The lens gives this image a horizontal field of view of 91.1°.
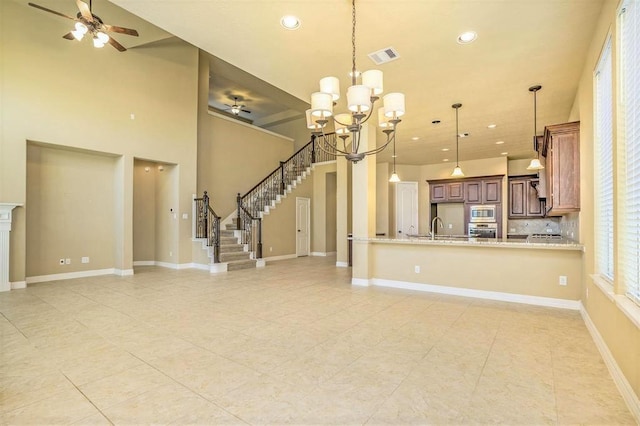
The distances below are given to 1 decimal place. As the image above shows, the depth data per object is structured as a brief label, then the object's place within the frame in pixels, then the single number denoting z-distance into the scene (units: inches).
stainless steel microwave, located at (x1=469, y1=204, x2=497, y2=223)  354.0
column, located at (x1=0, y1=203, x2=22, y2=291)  208.5
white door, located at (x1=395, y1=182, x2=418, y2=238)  412.2
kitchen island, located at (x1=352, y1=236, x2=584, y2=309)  175.6
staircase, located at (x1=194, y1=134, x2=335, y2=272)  303.0
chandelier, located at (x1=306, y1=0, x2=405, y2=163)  111.9
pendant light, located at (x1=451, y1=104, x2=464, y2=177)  261.7
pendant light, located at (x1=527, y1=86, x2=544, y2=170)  203.8
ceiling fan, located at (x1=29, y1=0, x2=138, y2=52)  170.6
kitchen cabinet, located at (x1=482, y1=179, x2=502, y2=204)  352.9
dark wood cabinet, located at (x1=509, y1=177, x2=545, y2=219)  340.5
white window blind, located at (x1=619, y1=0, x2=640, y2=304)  82.6
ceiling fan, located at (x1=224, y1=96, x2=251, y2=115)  454.5
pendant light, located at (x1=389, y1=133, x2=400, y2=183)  289.9
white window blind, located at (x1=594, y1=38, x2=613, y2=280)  111.2
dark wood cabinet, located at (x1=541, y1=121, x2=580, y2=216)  156.9
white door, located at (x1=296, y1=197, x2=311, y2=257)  427.5
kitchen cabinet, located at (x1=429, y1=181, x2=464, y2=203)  379.9
